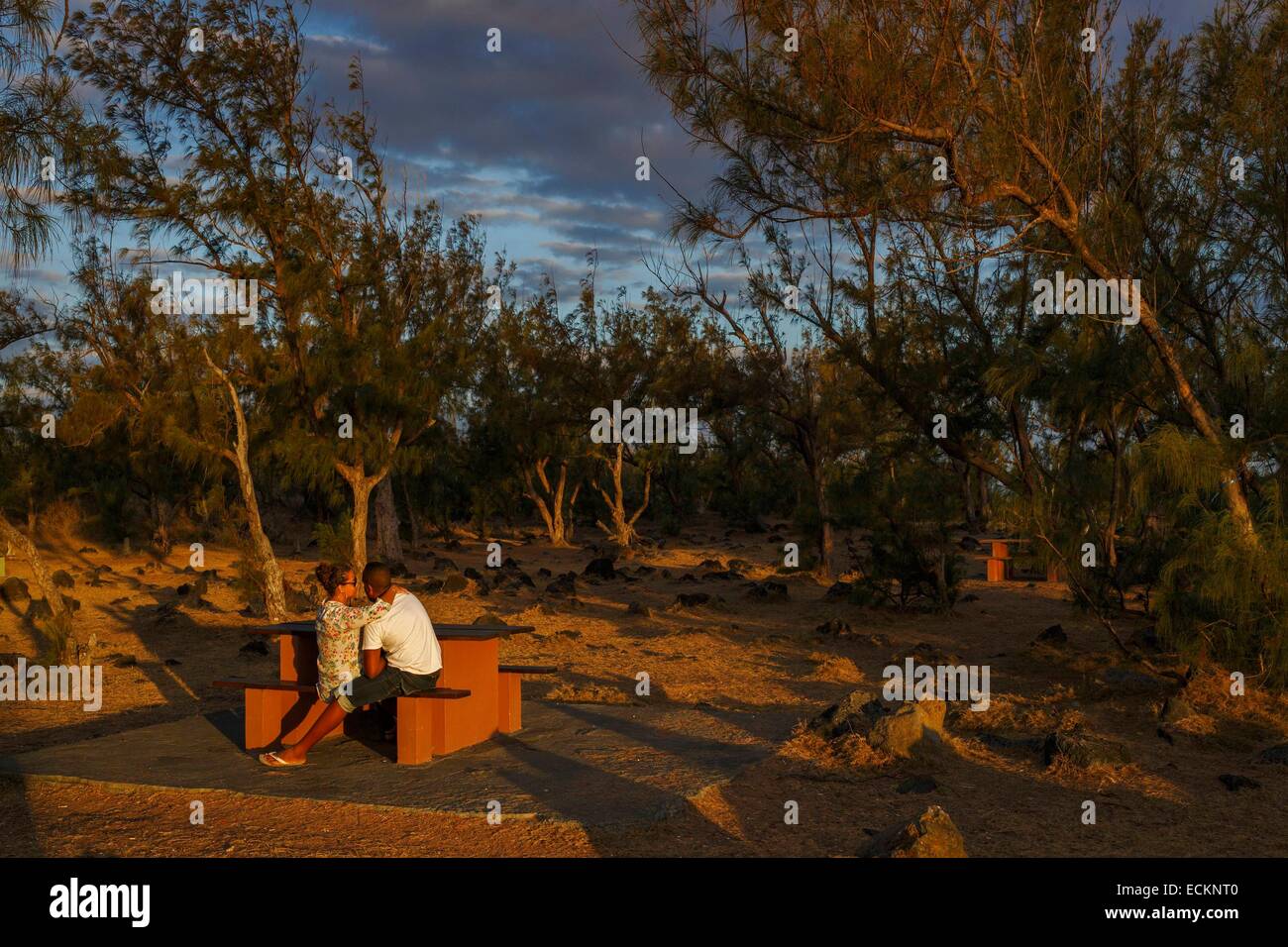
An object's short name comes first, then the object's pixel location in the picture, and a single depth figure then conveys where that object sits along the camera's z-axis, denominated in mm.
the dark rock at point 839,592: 16531
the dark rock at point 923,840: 4574
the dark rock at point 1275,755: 6979
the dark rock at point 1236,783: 6402
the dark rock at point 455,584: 18016
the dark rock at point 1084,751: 6742
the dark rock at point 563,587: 18062
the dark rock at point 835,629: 13422
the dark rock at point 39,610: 14977
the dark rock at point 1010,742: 7326
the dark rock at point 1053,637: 11852
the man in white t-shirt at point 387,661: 6516
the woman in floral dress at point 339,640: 6555
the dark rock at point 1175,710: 8117
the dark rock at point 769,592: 17047
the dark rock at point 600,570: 21125
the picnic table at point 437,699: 6527
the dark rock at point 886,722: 7035
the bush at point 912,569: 14961
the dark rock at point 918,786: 6348
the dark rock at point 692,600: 16297
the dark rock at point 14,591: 16594
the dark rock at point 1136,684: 9203
